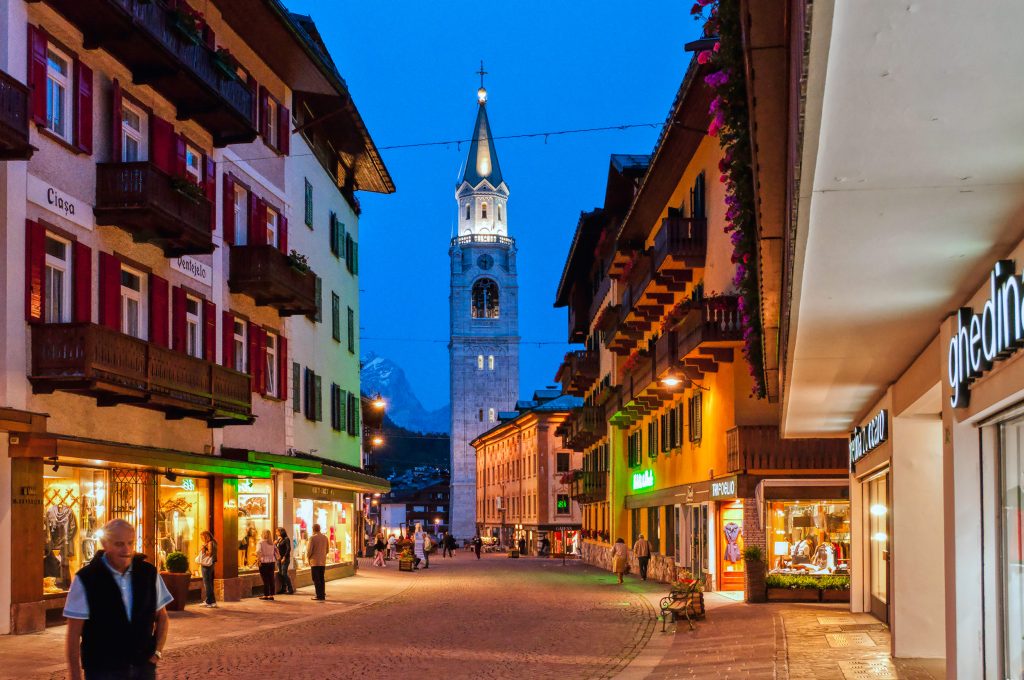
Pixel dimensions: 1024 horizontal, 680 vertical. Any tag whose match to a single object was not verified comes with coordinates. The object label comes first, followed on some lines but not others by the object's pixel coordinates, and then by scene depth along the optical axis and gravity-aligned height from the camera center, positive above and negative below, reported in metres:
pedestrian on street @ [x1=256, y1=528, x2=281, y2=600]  29.03 -2.23
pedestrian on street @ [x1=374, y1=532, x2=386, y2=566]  53.09 -3.84
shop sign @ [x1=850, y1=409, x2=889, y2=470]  17.91 +0.15
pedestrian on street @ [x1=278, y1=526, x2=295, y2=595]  29.92 -2.36
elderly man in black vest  8.04 -0.92
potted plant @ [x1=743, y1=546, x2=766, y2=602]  27.38 -2.49
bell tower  136.38 +11.97
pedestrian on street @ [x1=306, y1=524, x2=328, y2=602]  29.42 -2.25
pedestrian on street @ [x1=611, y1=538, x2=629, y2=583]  38.75 -3.01
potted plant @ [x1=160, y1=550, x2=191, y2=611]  24.28 -2.09
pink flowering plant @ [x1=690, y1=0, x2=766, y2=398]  9.38 +2.49
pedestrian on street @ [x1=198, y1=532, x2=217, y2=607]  25.66 -1.92
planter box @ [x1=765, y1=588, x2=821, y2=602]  27.47 -2.90
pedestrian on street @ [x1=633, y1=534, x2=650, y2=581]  41.59 -3.09
